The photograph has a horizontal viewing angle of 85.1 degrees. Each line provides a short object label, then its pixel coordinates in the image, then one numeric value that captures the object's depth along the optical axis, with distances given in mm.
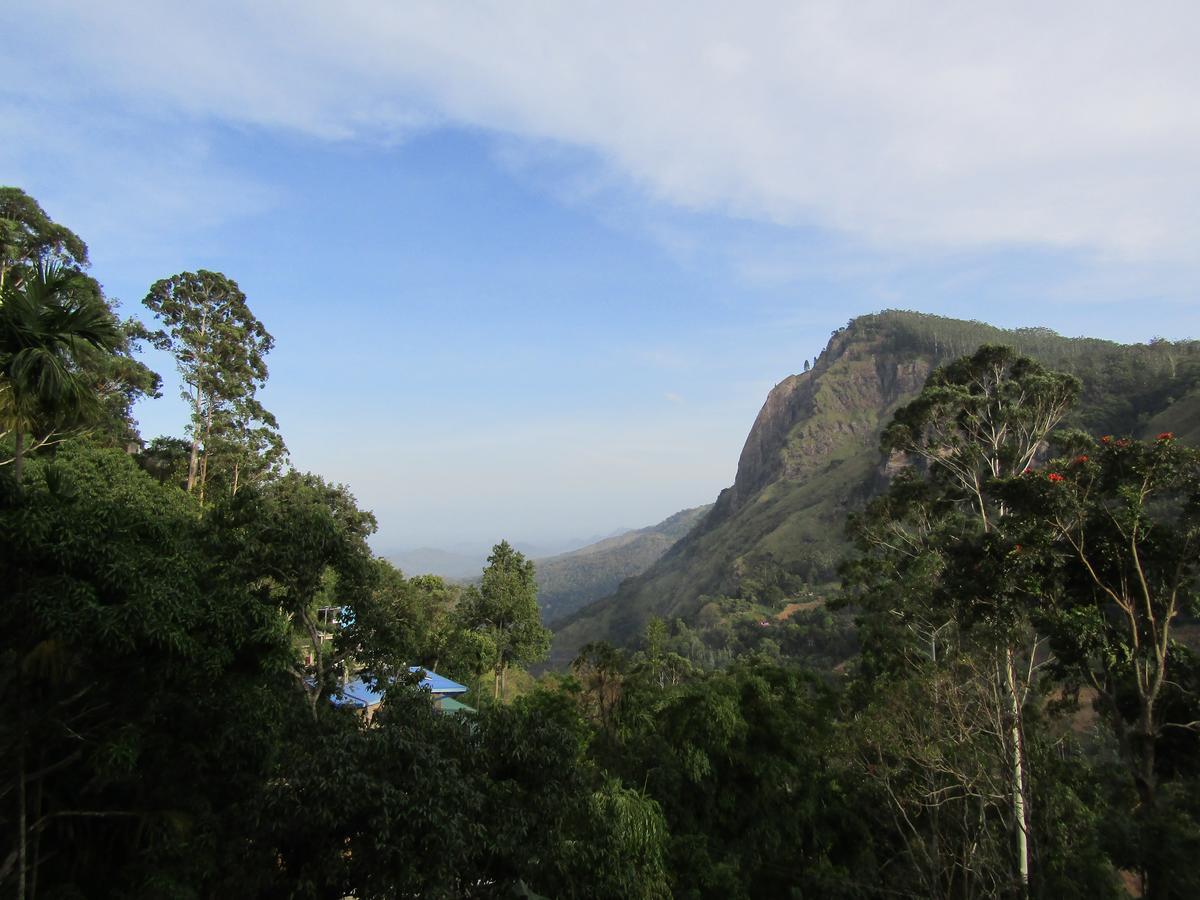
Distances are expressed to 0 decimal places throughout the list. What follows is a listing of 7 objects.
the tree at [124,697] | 5586
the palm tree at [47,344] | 6762
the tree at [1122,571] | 8438
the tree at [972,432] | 12922
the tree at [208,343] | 20688
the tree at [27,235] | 15438
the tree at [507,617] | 24109
